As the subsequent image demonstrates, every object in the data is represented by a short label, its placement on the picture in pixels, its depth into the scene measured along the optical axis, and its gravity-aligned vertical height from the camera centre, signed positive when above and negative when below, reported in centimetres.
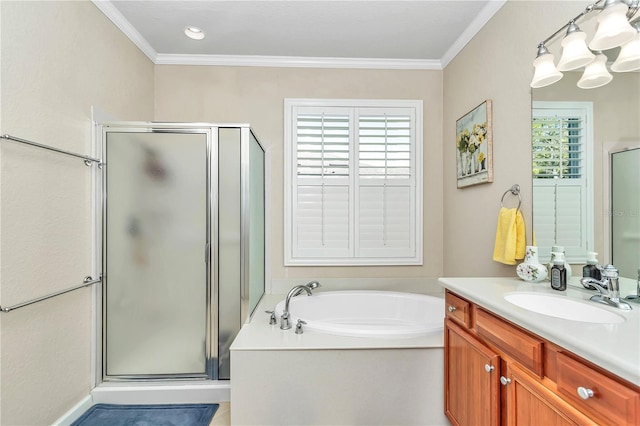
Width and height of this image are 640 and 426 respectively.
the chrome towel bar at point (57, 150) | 123 +33
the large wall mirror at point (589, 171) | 106 +19
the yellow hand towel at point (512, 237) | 153 -12
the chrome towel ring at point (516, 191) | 161 +14
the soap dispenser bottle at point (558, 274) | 124 -26
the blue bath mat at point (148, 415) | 168 -123
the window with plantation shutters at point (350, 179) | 253 +32
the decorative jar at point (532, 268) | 137 -26
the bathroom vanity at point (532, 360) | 70 -46
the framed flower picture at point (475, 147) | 185 +48
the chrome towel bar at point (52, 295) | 123 -41
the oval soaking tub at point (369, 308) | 231 -79
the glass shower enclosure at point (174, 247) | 186 -22
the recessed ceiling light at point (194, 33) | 210 +136
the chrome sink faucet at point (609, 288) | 103 -28
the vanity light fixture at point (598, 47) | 103 +66
